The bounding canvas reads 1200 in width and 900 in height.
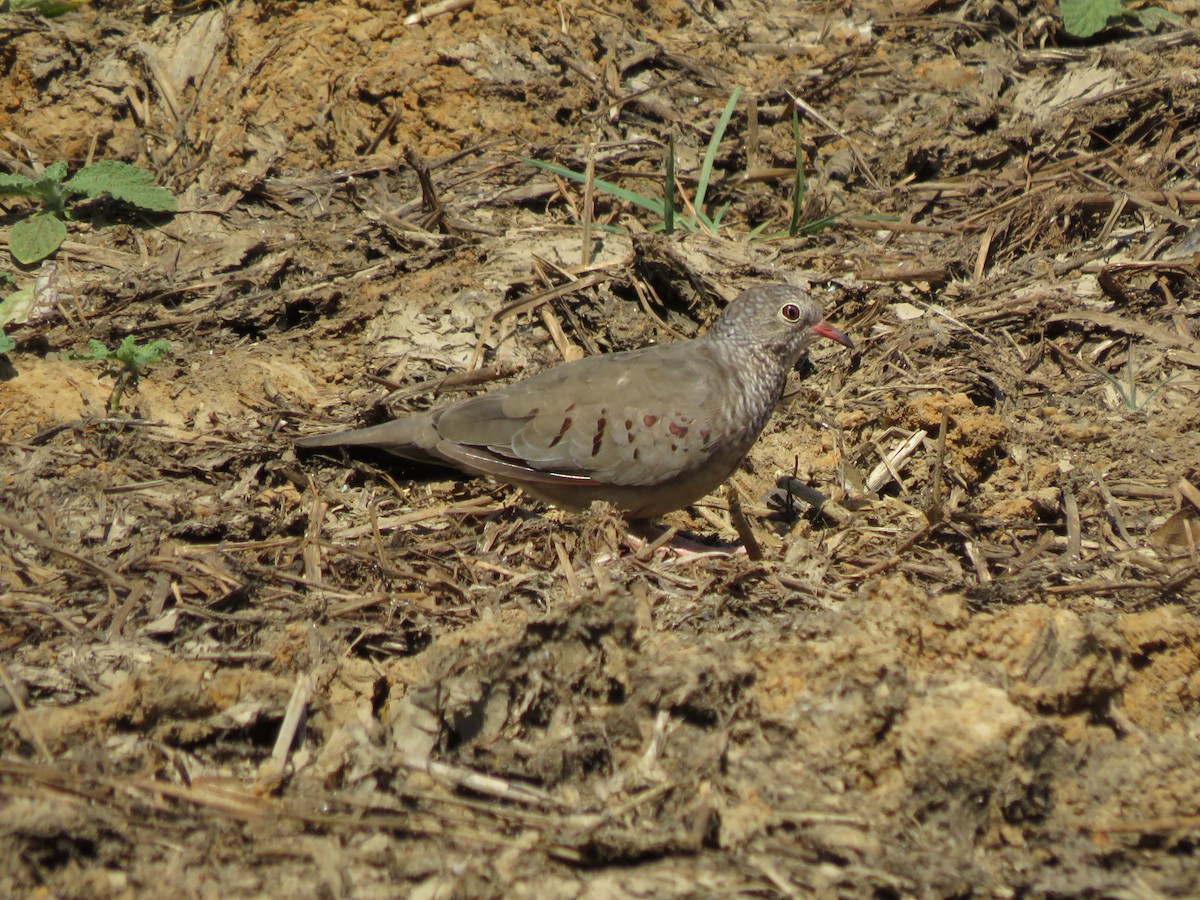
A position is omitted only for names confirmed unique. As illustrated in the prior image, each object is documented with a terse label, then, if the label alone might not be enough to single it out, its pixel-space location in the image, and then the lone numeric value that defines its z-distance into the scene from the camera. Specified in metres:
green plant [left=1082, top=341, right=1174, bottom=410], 11.48
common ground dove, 10.52
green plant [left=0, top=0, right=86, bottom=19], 14.63
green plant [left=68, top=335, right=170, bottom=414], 11.37
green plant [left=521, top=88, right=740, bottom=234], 13.50
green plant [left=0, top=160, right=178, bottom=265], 12.73
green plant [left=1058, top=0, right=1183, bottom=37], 15.61
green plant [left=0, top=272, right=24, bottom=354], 12.00
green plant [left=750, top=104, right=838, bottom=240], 13.59
